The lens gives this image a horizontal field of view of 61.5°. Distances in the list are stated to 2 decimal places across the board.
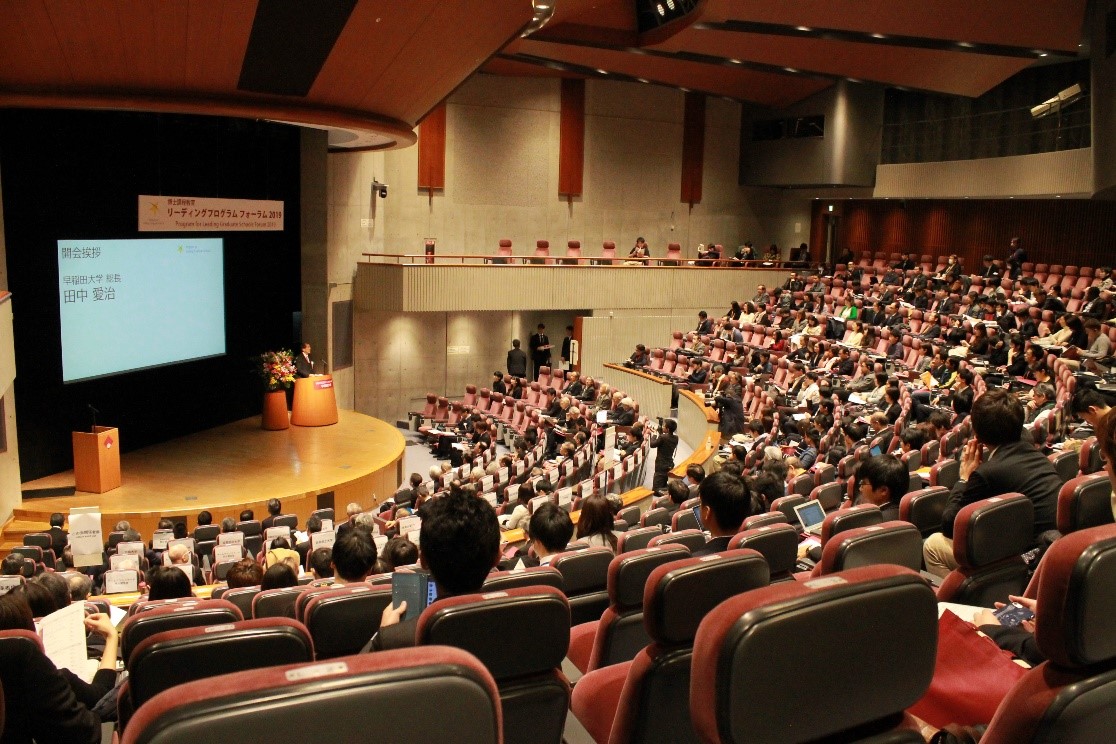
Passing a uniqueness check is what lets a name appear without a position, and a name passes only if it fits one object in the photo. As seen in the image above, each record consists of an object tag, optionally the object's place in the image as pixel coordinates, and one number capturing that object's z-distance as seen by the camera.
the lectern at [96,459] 11.24
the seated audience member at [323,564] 5.89
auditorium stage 10.89
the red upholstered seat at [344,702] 1.15
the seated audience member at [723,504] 3.64
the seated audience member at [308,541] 7.41
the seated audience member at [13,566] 6.67
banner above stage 12.46
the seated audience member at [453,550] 2.34
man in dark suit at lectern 15.52
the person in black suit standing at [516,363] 19.88
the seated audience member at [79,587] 5.88
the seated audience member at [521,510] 7.99
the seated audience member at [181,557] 7.00
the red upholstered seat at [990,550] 3.11
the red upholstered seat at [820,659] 1.47
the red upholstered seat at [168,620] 2.85
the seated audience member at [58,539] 8.74
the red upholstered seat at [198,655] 2.10
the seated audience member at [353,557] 4.25
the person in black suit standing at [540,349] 20.86
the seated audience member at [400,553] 5.31
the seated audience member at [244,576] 5.35
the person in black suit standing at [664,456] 11.22
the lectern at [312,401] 15.49
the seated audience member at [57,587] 4.67
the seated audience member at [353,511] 8.48
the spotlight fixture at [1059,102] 16.69
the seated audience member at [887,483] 4.56
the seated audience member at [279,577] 4.67
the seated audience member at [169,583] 4.65
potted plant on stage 14.82
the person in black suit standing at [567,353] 20.63
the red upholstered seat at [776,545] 3.48
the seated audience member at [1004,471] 3.61
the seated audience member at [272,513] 9.08
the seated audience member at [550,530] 4.45
